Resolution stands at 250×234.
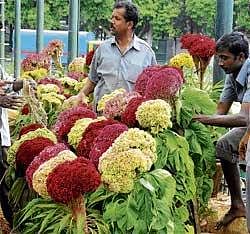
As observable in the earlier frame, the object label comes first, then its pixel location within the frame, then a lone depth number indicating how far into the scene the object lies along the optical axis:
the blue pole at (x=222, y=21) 4.72
